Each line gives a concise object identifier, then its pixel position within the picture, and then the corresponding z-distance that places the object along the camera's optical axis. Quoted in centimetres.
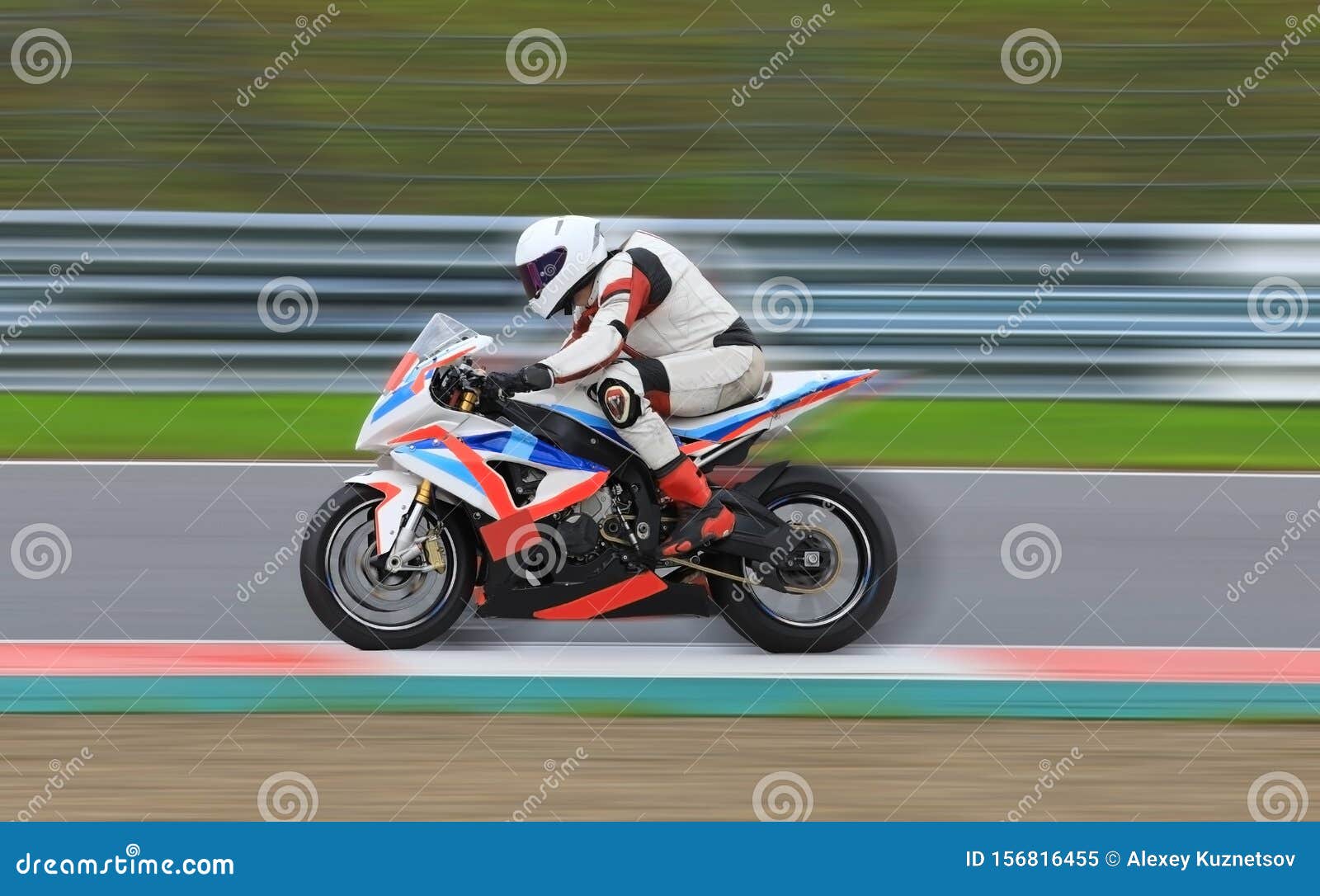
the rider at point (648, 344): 1182
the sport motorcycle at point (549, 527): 1186
